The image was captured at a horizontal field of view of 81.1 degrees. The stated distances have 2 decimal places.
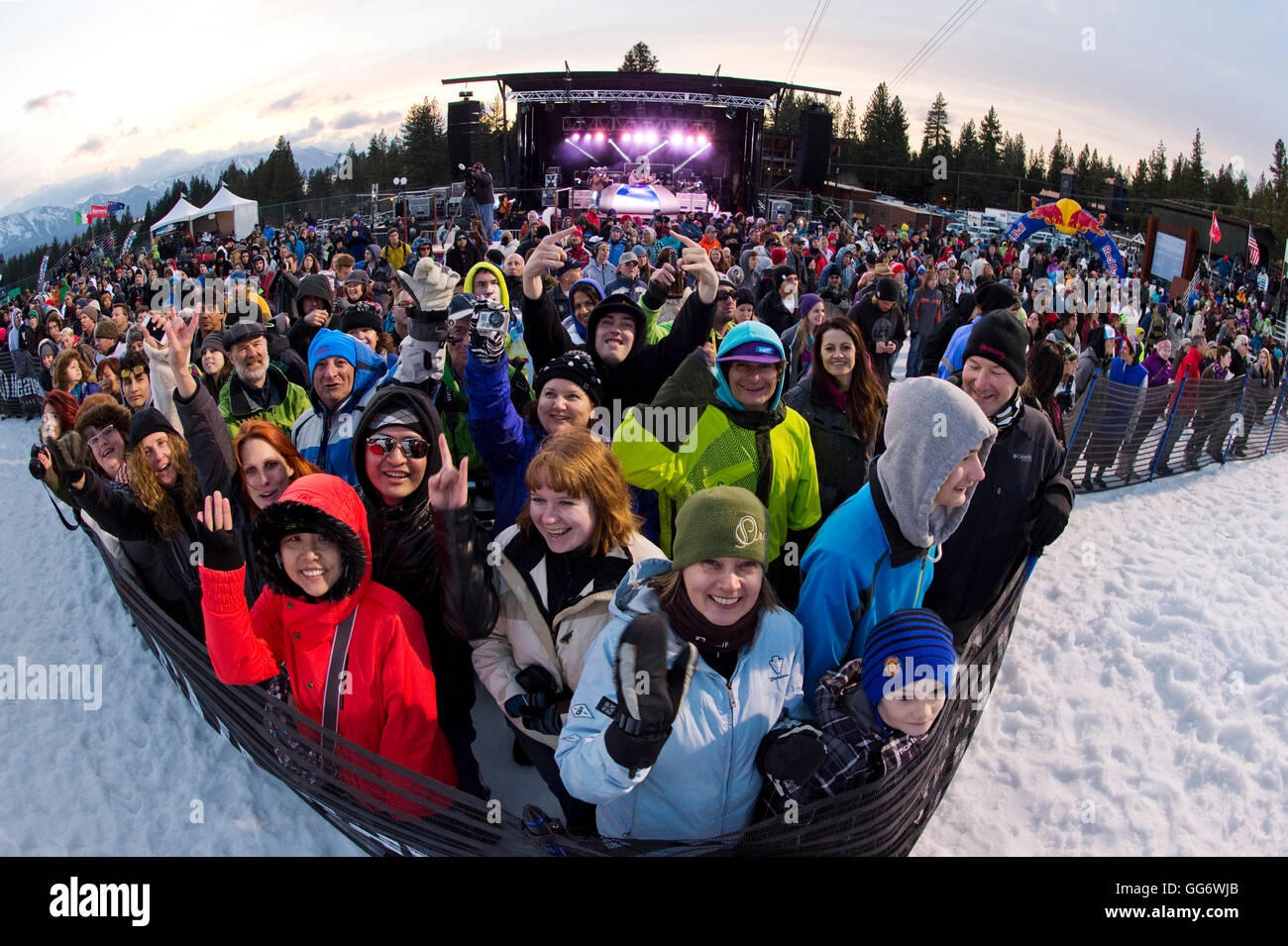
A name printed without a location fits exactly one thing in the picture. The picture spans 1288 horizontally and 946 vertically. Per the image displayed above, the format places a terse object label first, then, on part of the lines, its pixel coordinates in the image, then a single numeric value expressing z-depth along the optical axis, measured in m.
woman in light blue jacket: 1.96
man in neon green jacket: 3.06
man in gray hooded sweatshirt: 2.34
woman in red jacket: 2.35
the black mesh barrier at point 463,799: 2.14
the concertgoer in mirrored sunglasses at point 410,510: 2.70
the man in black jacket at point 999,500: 3.25
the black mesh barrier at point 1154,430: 7.89
